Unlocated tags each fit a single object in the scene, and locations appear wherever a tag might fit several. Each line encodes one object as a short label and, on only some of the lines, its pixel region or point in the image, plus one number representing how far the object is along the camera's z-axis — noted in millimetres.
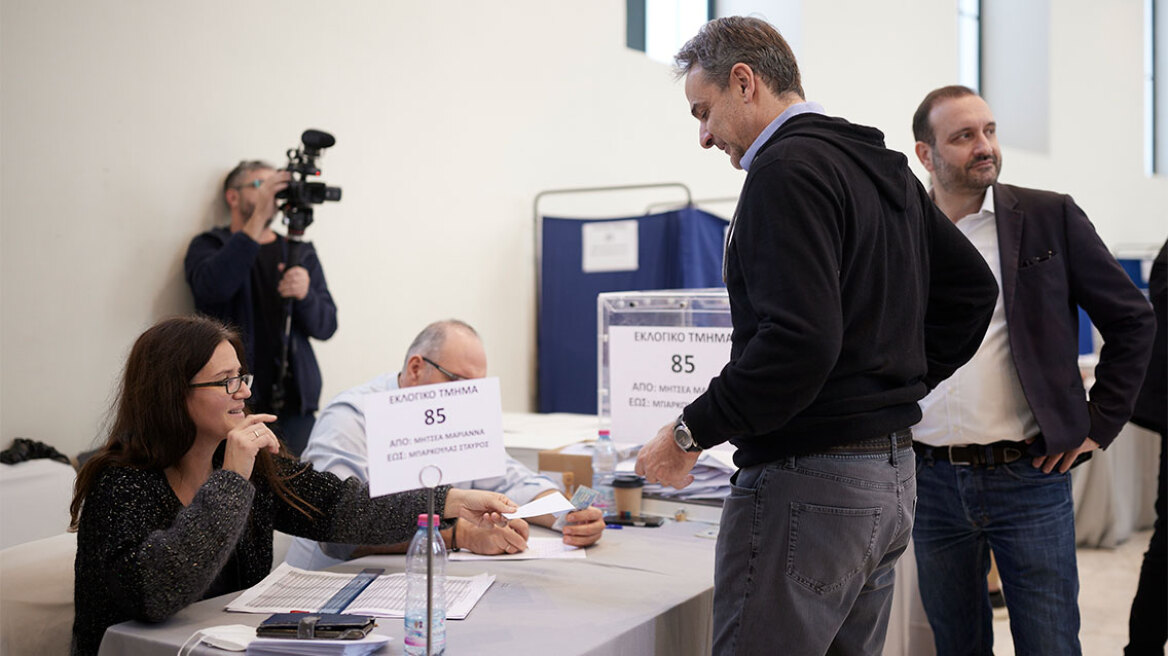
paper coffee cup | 2277
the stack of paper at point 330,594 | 1513
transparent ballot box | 2221
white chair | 1726
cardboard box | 2438
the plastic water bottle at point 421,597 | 1294
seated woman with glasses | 1434
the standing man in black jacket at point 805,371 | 1224
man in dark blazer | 1913
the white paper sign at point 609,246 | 4641
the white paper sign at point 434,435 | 1290
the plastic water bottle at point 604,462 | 2303
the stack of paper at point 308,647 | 1280
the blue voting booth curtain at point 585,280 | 4500
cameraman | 3064
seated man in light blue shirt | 1949
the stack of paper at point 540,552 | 1878
